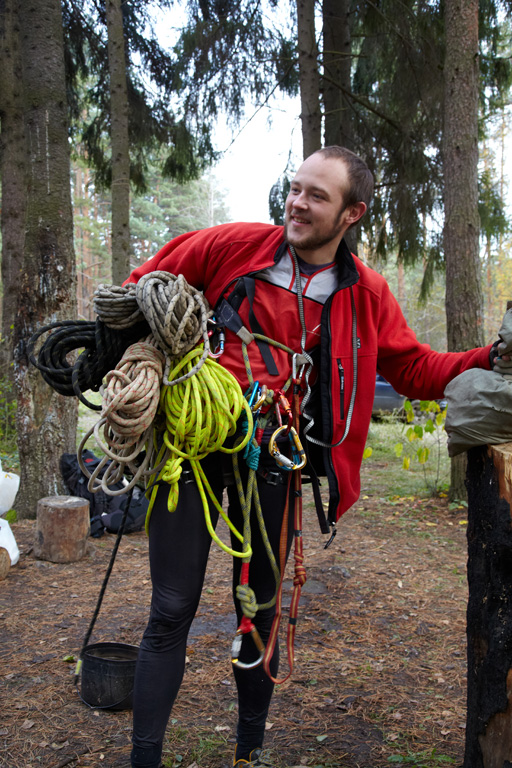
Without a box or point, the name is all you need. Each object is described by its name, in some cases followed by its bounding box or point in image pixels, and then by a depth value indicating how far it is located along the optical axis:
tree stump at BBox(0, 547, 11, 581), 3.72
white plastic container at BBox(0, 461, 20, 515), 4.34
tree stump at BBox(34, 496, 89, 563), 4.04
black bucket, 2.40
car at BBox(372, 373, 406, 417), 12.41
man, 1.83
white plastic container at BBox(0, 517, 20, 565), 3.74
